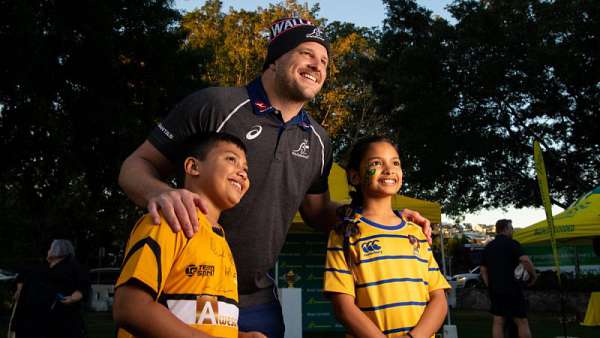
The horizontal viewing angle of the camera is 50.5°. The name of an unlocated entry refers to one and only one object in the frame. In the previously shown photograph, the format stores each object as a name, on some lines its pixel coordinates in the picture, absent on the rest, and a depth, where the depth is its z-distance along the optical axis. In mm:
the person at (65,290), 8031
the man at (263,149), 2666
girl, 2926
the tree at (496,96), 21062
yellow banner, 9766
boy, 1961
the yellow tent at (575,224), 11711
